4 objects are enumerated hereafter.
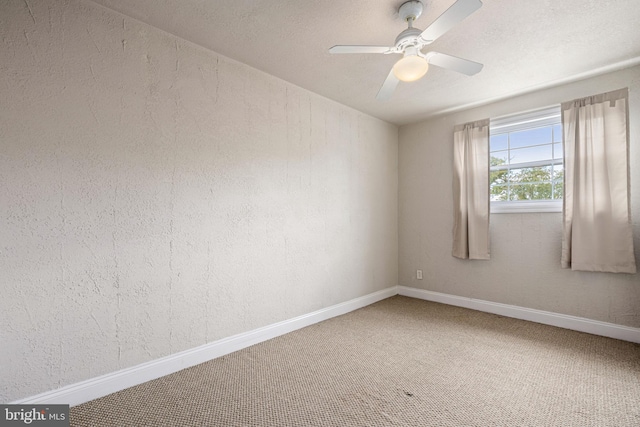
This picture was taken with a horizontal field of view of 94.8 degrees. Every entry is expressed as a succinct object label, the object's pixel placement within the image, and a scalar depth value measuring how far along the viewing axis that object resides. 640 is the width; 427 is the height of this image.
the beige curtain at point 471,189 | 3.37
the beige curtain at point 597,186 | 2.55
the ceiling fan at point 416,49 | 1.55
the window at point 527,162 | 3.01
